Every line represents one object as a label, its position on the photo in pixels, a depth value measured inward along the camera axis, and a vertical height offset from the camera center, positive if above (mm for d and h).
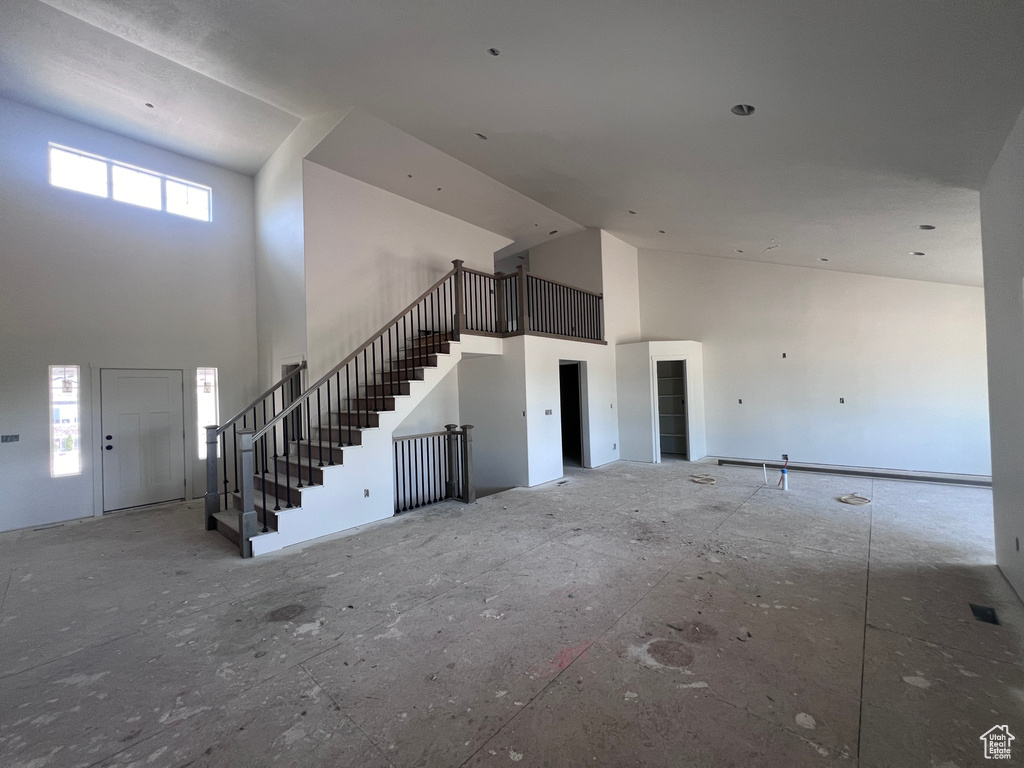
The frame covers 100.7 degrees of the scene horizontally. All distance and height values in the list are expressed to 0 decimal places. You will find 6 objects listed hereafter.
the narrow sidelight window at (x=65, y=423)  5637 -243
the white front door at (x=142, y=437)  6074 -515
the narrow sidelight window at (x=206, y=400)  6906 +9
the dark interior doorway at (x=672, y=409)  9047 -538
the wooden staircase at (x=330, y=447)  4484 -604
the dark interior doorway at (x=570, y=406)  10258 -455
